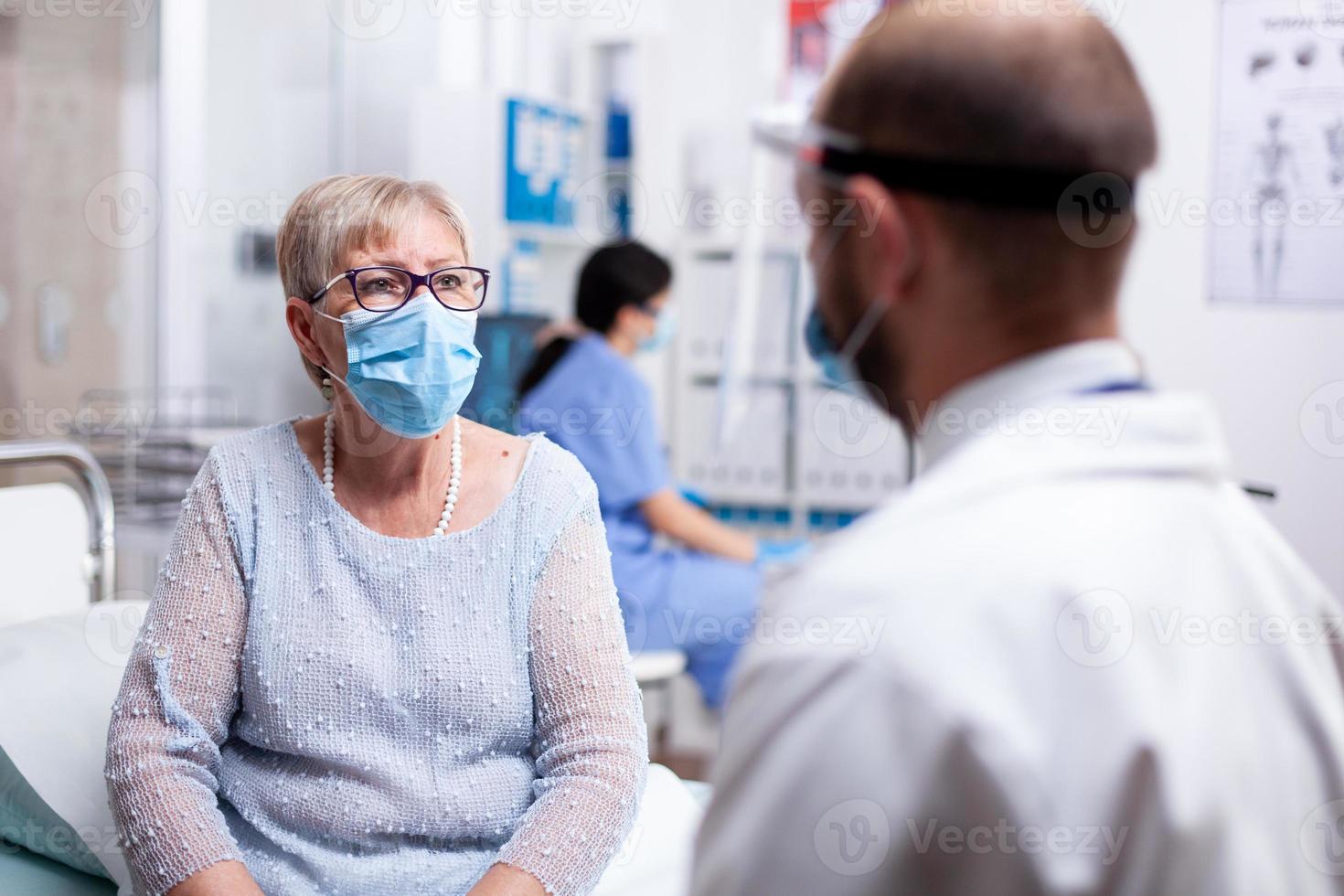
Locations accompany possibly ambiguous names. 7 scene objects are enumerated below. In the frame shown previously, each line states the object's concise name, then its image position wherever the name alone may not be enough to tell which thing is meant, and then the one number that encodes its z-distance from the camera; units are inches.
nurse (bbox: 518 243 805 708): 112.3
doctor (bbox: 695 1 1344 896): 23.2
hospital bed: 56.6
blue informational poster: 138.8
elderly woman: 49.2
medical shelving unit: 136.3
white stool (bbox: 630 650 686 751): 104.1
